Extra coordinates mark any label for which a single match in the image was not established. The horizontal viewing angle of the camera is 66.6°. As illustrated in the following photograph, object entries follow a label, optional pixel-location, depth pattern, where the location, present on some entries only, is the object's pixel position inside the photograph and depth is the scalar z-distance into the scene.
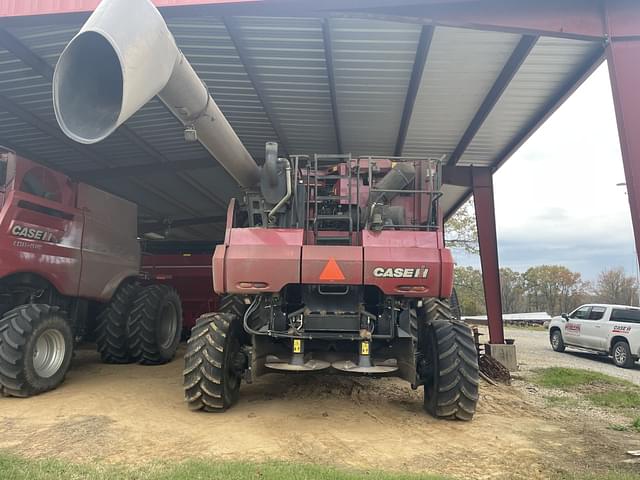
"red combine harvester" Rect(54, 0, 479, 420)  5.30
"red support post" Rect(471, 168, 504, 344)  11.32
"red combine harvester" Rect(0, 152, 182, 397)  6.34
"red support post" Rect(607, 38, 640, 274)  4.85
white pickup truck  12.76
